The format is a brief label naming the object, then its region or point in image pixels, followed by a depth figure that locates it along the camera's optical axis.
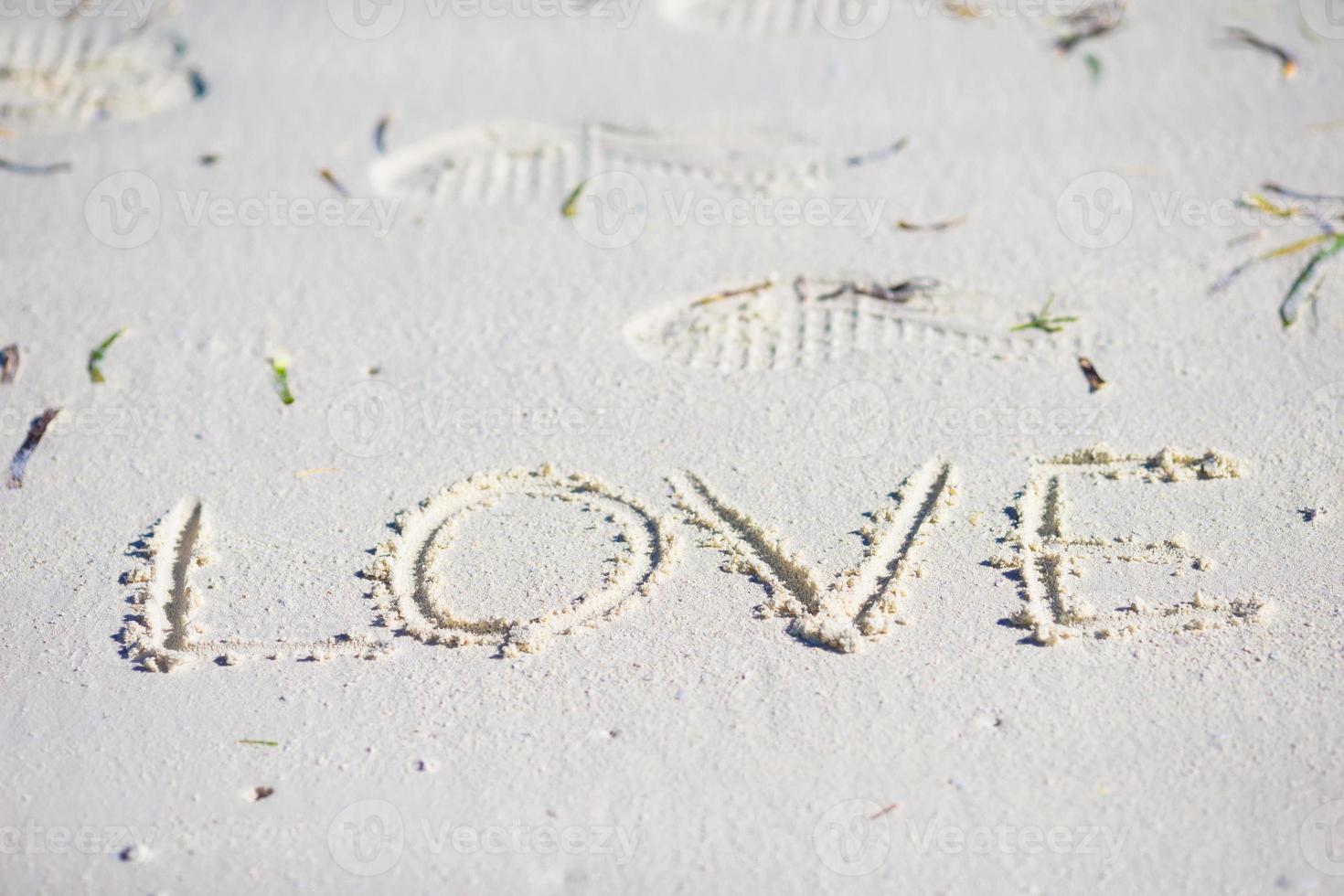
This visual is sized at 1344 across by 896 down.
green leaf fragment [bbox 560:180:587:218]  2.43
